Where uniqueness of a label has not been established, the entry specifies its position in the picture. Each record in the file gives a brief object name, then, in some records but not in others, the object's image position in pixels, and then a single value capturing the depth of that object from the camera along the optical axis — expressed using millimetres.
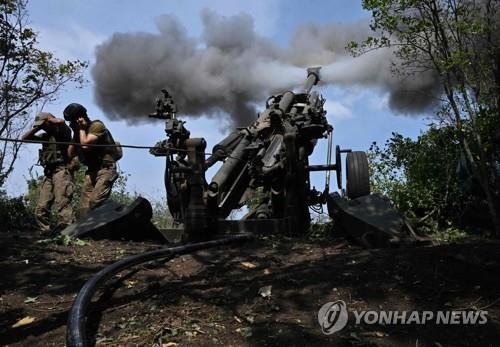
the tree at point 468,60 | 10219
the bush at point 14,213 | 12592
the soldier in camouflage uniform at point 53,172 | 7973
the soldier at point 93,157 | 7770
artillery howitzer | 6535
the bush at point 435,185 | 12462
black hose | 3135
